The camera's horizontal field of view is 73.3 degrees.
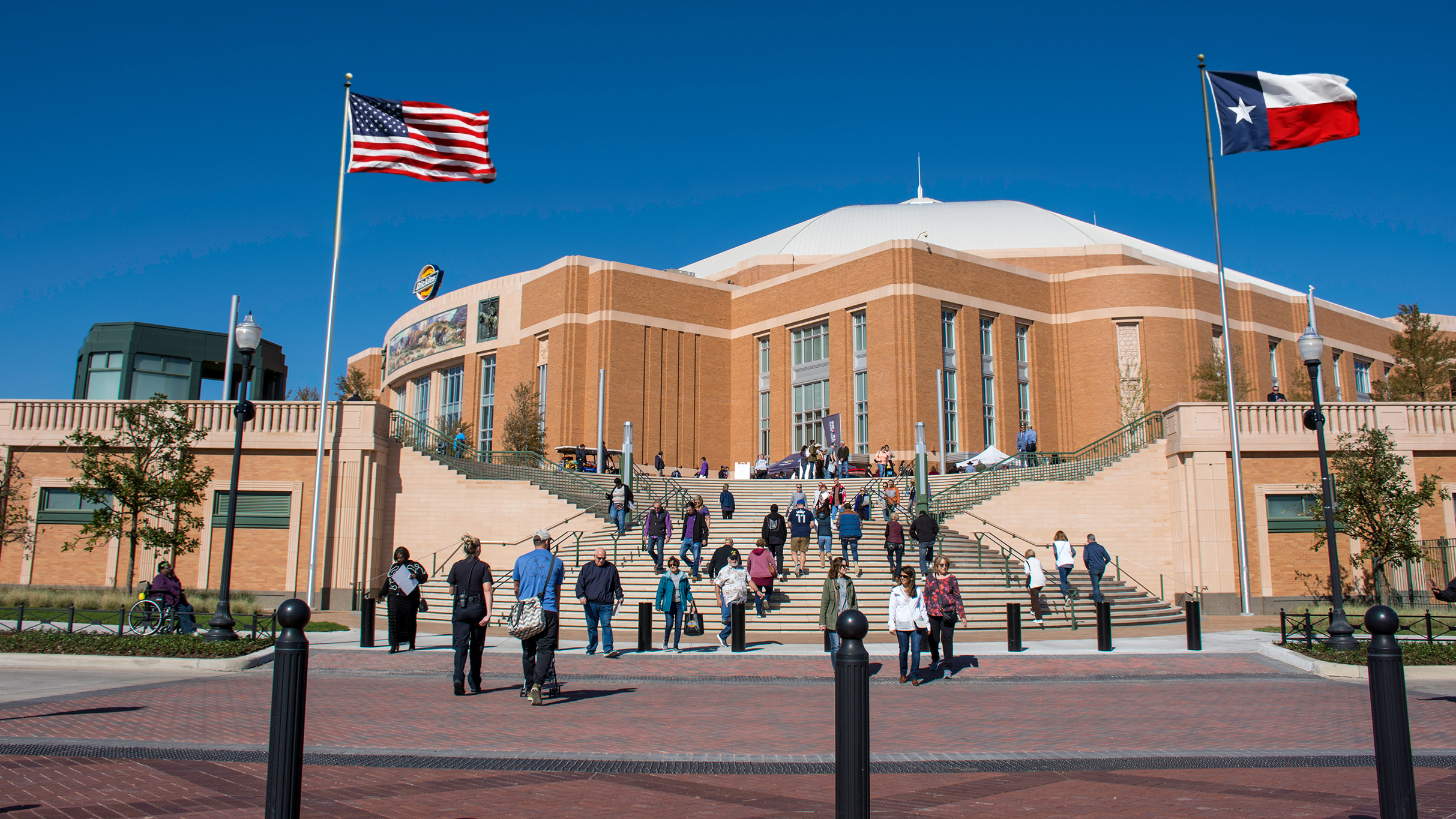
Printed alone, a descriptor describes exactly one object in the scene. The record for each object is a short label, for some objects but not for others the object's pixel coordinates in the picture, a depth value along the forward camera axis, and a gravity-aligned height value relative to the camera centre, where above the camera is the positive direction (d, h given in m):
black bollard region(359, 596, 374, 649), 16.47 -1.12
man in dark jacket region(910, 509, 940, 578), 20.94 +0.55
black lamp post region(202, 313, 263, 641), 14.81 +0.98
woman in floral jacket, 13.62 -0.67
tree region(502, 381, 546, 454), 46.47 +6.24
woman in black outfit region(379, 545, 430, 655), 15.25 -0.77
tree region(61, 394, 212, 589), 22.02 +1.78
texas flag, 22.50 +10.38
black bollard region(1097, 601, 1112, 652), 16.06 -1.09
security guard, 10.90 -0.48
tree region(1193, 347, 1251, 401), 41.72 +7.99
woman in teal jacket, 16.17 -0.63
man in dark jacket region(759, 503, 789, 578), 20.91 +0.62
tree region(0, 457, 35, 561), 26.11 +1.20
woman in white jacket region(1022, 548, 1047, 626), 19.89 -0.42
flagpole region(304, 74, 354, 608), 26.03 +4.11
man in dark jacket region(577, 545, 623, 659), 13.70 -0.36
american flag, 24.20 +10.34
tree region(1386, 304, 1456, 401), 41.91 +8.63
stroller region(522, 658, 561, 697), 10.65 -1.38
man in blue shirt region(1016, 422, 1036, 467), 36.34 +4.41
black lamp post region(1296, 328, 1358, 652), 14.66 +1.01
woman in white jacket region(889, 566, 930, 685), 12.69 -0.73
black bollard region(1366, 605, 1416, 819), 4.11 -0.68
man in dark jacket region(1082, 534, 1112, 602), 20.83 +0.00
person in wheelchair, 16.55 -0.68
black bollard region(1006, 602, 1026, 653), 16.17 -1.15
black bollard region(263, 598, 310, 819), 3.96 -0.67
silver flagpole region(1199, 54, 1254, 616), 24.95 +3.15
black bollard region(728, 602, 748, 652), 15.94 -1.15
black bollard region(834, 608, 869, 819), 3.87 -0.69
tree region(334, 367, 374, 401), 59.94 +10.74
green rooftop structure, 35.34 +7.08
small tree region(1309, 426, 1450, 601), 23.39 +1.43
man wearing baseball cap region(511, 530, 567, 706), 10.59 -0.44
